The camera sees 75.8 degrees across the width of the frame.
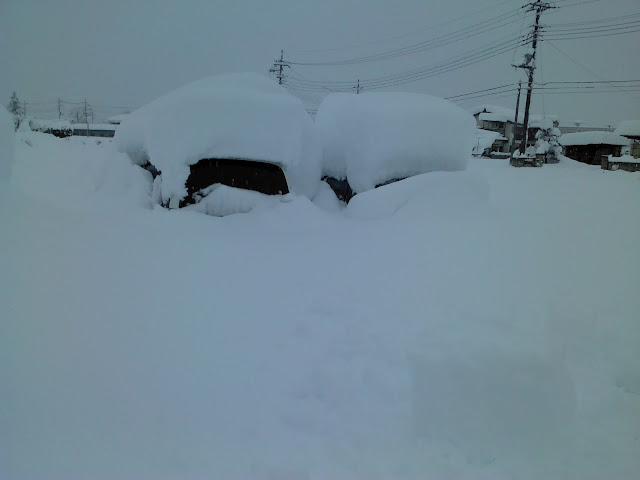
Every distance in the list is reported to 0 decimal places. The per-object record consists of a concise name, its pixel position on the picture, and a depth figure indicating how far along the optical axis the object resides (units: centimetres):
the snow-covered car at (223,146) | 496
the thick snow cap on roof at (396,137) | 586
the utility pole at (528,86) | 1808
